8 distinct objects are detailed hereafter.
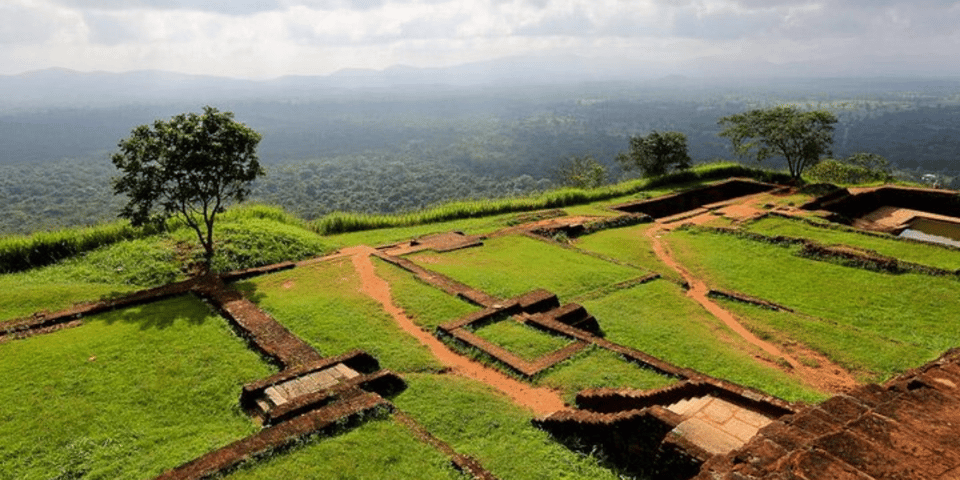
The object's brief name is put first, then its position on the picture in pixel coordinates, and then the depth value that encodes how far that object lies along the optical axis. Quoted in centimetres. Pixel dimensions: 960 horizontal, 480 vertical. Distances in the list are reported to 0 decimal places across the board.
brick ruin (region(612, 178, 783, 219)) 2683
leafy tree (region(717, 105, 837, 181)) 3059
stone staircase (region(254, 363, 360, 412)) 865
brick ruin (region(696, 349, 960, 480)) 411
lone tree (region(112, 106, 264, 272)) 1441
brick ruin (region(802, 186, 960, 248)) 2394
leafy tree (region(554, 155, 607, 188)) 3932
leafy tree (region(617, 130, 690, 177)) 3328
